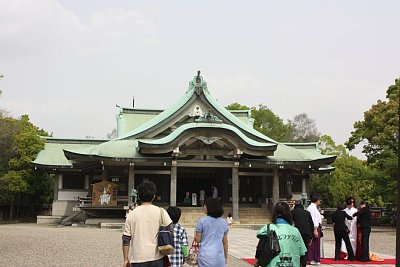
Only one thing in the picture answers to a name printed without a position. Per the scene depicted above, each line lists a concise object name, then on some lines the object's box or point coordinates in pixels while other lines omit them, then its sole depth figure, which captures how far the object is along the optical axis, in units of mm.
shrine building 26734
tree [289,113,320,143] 68100
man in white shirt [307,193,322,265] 11220
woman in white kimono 13031
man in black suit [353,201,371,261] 12570
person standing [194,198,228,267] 6134
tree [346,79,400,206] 25139
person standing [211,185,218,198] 29633
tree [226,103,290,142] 58406
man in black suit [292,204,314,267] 9445
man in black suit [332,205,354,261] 12531
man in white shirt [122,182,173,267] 5355
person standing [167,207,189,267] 6094
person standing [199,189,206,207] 30816
